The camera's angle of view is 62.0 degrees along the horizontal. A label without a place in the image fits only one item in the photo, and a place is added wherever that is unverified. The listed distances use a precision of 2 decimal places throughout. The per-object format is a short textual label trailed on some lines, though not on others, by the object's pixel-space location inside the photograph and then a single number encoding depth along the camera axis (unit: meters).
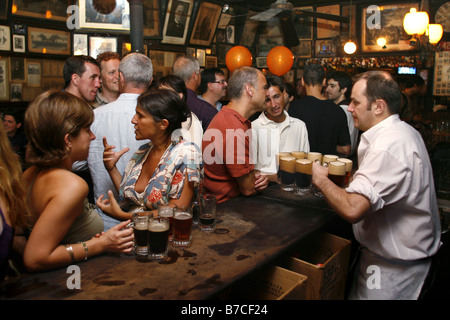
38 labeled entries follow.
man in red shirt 2.47
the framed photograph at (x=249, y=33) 9.90
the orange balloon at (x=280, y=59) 6.85
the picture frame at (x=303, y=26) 10.23
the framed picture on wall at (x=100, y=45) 5.60
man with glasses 4.50
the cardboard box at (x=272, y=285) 1.76
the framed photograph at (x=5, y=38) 4.74
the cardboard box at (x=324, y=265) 1.94
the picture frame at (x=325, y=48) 9.98
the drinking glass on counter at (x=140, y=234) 1.64
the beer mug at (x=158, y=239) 1.60
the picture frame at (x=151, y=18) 6.14
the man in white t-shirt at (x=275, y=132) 3.58
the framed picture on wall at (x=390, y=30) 8.86
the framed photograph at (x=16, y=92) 4.88
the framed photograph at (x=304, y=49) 10.31
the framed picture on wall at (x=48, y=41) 5.08
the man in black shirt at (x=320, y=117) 3.89
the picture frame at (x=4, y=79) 4.75
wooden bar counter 1.35
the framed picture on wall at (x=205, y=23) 7.69
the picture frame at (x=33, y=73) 5.04
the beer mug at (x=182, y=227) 1.75
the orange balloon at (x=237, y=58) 6.86
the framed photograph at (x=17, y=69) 4.86
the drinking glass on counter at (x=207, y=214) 1.96
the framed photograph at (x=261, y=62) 10.54
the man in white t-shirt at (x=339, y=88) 4.79
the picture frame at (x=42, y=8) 4.88
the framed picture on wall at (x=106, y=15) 3.70
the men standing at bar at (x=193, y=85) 4.05
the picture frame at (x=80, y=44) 5.50
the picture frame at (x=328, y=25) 9.78
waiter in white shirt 1.84
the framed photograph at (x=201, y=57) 8.20
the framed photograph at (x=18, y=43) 4.88
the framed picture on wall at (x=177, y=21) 7.06
